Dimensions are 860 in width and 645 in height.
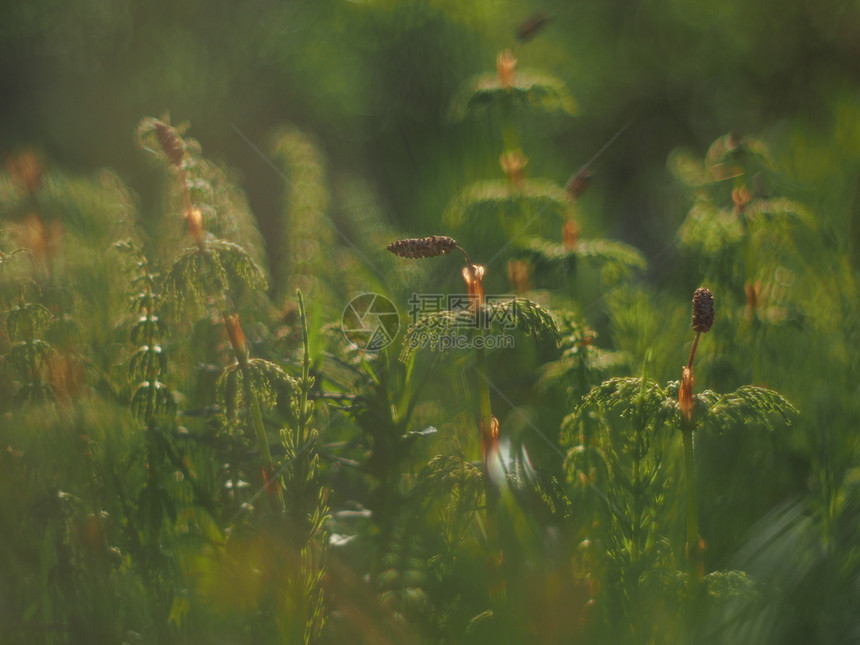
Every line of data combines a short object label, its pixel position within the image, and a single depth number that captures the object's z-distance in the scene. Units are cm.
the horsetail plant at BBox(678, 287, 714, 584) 170
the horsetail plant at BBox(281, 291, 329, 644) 171
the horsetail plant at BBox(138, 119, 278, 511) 172
